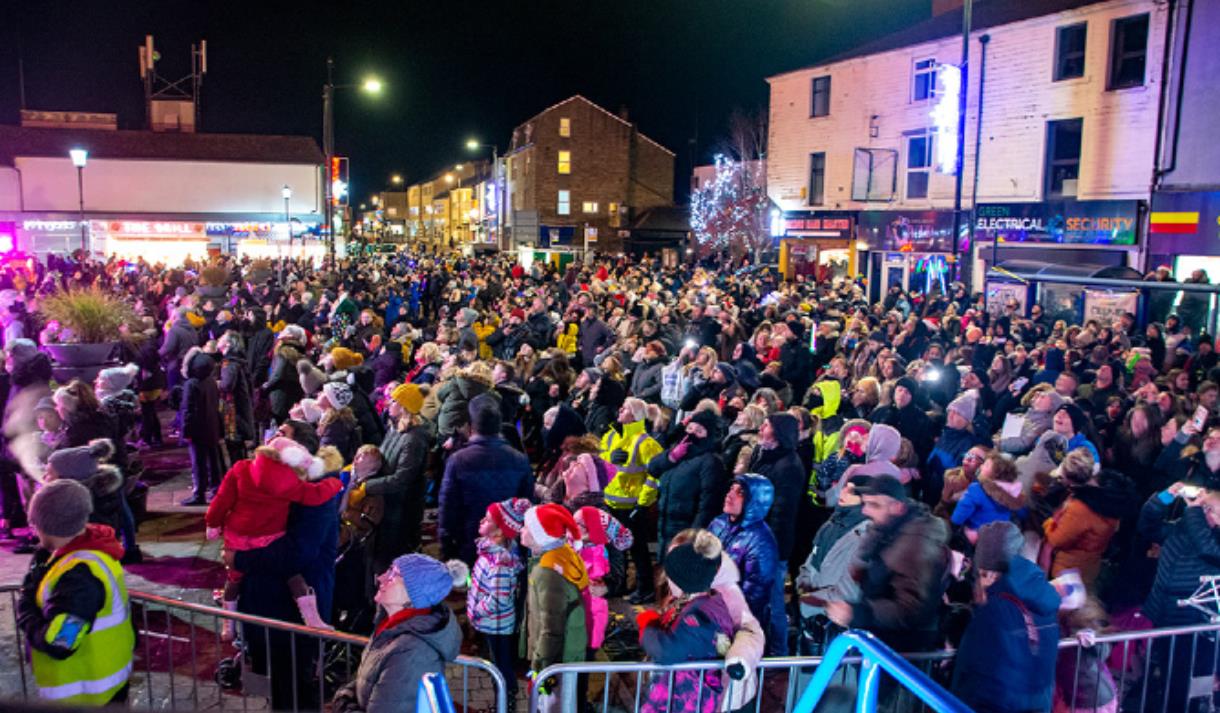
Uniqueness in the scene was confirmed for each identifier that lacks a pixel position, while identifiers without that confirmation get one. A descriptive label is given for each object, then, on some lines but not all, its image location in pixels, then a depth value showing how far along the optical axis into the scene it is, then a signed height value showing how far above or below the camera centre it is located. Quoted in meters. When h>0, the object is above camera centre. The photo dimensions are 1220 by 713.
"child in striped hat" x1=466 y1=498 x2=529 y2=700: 5.14 -1.86
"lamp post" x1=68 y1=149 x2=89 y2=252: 19.50 +2.10
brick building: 59.19 +5.85
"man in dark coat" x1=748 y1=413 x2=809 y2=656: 6.31 -1.45
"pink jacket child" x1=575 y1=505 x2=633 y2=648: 5.14 -1.77
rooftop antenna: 59.84 +10.49
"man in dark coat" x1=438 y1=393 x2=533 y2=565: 6.09 -1.51
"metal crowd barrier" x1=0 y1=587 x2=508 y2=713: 5.26 -2.66
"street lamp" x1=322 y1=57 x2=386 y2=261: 22.02 +3.41
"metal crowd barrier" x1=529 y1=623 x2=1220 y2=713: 4.06 -2.14
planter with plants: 11.05 -1.02
